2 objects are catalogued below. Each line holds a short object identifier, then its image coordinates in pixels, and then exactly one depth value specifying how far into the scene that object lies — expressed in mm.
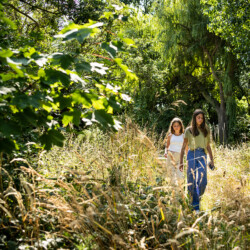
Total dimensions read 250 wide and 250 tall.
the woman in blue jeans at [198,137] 4973
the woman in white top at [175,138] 5969
